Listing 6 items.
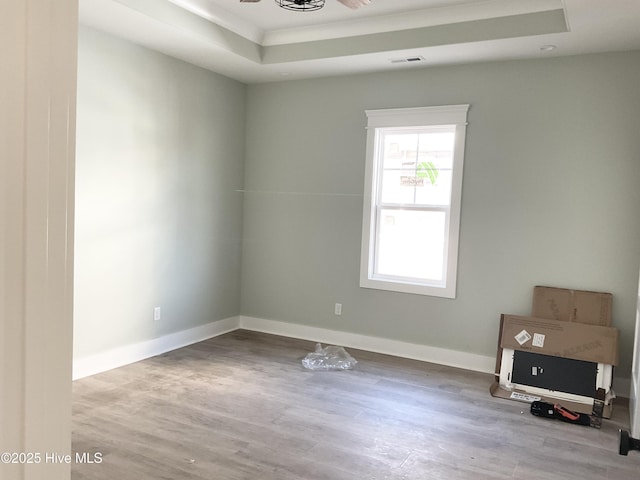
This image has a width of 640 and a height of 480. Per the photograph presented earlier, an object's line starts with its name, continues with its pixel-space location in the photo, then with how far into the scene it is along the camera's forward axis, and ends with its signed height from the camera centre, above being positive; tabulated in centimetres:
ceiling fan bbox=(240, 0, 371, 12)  286 +112
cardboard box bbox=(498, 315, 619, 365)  380 -91
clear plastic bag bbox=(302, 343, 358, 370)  442 -134
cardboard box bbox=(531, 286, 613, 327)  398 -68
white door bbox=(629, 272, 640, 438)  320 -109
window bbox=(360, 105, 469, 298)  456 +10
